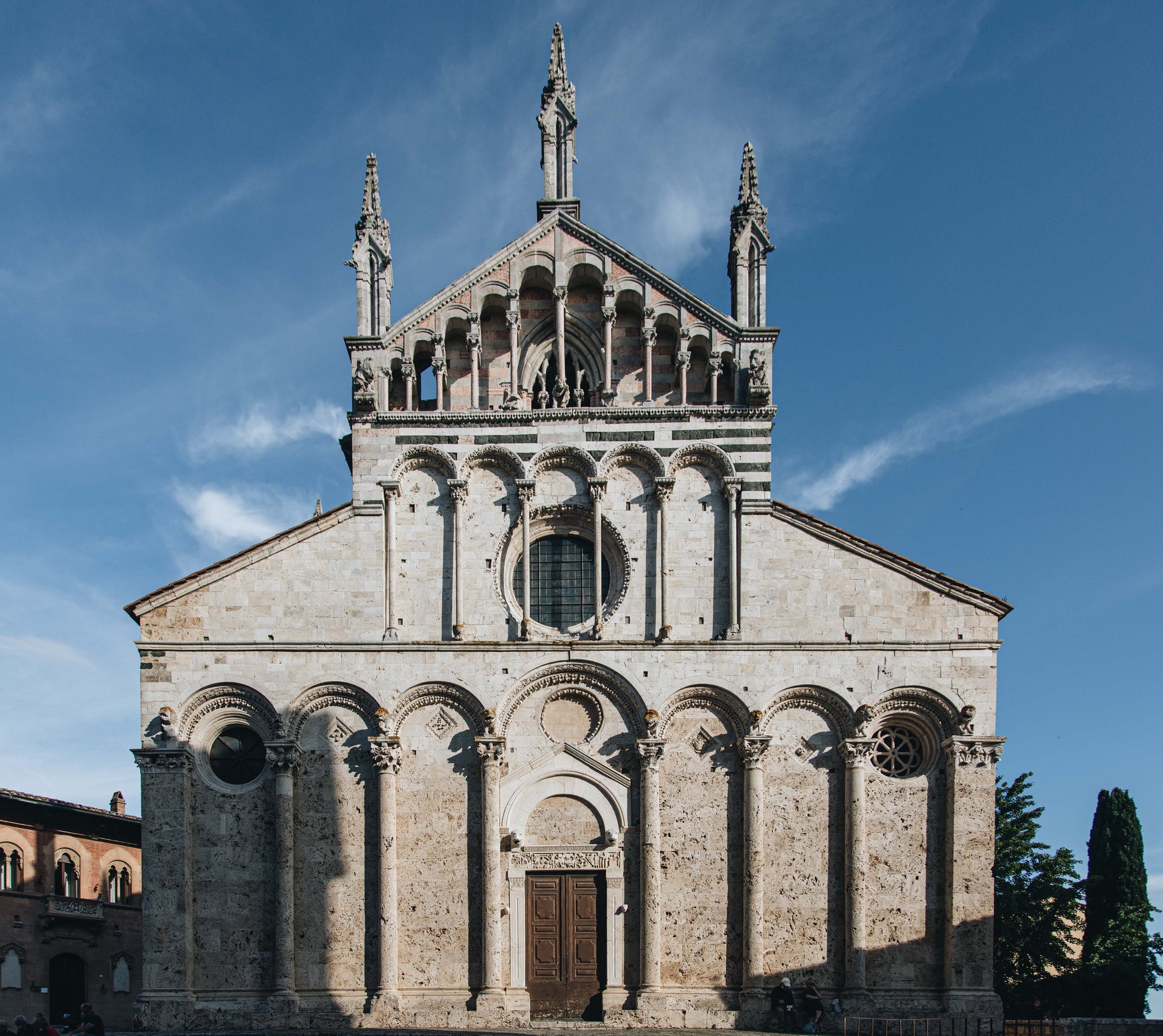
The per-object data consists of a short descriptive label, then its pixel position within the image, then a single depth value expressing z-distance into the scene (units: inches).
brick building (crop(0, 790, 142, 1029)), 1205.7
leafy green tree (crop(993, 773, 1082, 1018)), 1052.5
